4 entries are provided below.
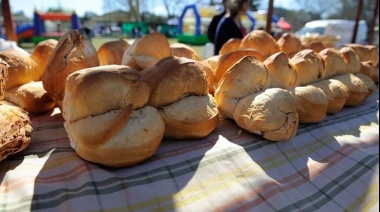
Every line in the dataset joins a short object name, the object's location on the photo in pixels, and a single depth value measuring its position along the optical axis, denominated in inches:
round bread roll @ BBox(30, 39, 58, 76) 48.3
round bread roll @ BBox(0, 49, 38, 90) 41.8
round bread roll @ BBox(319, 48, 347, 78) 59.3
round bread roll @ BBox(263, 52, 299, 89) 47.3
